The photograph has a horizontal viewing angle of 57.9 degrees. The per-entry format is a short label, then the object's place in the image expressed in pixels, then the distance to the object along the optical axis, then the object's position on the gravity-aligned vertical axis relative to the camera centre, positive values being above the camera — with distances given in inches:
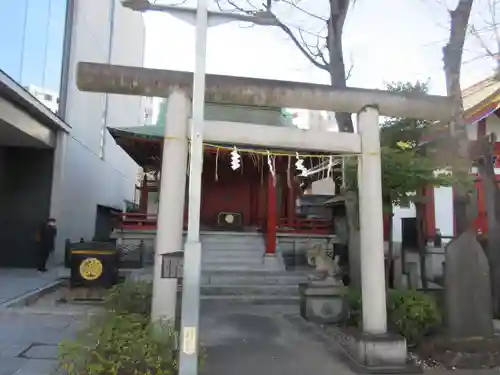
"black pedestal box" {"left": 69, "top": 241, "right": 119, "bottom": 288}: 400.2 -24.8
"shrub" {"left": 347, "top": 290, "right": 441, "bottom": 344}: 272.7 -43.3
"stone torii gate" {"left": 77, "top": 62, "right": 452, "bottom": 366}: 222.5 +56.1
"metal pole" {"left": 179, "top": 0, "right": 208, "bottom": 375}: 166.9 +4.1
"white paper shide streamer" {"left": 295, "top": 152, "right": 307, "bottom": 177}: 278.9 +48.7
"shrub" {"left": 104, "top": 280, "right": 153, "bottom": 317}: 254.7 -34.7
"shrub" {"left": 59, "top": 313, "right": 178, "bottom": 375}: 173.5 -44.5
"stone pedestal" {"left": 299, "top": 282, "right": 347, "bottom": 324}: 332.2 -44.4
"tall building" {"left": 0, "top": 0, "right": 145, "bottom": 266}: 523.5 +121.1
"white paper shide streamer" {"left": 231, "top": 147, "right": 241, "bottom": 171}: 245.9 +45.3
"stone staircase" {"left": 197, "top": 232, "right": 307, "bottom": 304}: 439.2 -36.1
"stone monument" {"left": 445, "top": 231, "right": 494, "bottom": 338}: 250.7 -24.3
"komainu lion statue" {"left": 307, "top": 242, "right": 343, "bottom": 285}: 340.8 -20.8
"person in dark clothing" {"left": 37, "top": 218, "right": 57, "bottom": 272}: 542.0 -6.1
